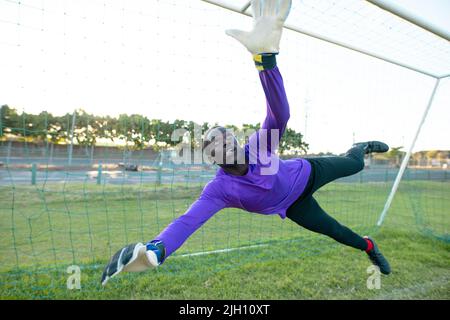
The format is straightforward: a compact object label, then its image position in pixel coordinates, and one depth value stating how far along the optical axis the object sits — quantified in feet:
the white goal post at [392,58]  9.77
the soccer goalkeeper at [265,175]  5.37
